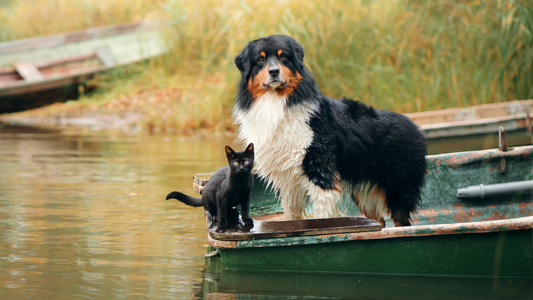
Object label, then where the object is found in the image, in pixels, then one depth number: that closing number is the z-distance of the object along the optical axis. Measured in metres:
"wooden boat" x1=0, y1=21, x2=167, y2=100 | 13.72
